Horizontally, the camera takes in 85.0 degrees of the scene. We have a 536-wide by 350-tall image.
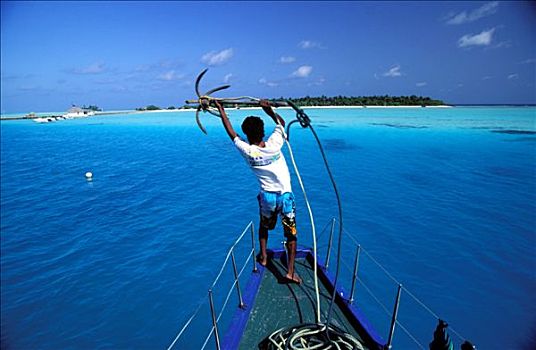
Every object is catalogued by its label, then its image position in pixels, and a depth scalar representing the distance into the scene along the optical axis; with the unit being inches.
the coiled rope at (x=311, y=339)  122.3
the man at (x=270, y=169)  148.6
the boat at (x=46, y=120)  3489.2
